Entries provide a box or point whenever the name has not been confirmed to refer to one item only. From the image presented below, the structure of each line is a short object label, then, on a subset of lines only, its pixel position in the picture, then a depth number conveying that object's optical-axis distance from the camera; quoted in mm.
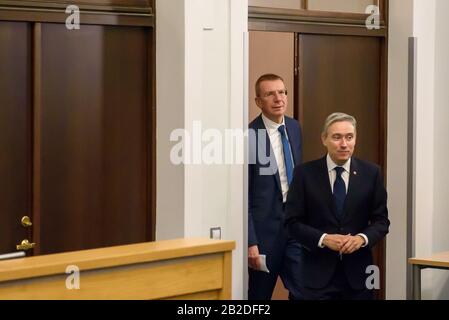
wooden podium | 4538
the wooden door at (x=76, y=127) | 8530
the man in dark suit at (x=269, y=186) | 9291
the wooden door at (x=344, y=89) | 10174
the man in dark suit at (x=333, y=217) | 9183
